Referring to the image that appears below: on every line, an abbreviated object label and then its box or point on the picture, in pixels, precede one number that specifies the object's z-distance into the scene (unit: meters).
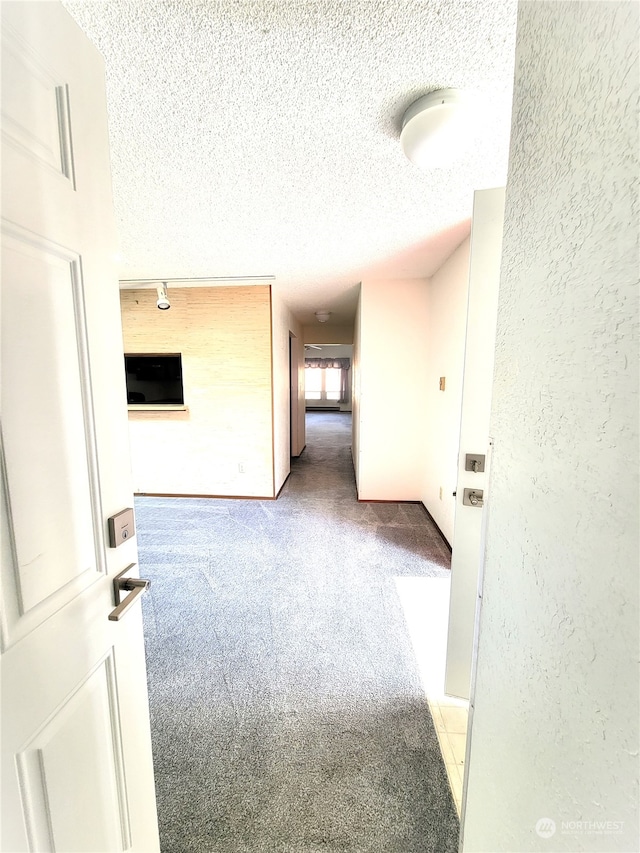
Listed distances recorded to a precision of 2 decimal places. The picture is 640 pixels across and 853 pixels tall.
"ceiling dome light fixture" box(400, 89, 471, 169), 1.15
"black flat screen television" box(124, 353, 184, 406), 3.75
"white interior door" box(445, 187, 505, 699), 1.24
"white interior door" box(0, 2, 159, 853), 0.49
